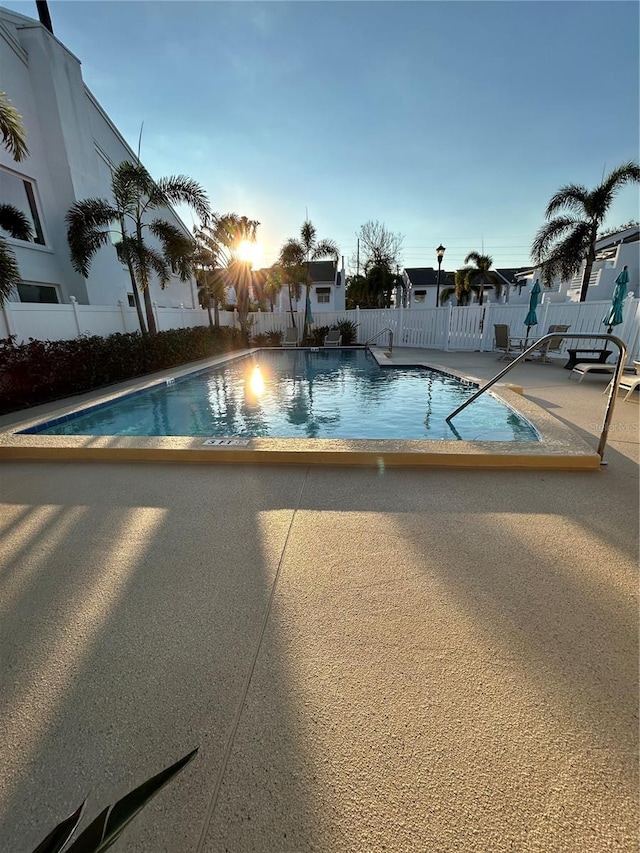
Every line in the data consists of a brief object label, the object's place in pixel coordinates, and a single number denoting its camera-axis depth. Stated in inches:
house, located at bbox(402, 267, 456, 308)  1486.2
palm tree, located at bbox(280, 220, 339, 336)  737.0
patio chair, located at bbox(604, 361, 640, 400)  222.7
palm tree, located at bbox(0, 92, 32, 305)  214.7
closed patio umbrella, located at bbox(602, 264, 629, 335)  316.5
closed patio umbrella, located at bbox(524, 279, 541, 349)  418.6
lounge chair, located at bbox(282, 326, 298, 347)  733.9
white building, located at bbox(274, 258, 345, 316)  1200.2
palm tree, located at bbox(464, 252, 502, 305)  1262.3
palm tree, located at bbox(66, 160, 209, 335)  369.4
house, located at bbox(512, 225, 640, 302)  609.5
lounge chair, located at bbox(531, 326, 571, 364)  415.5
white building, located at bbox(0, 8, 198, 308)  378.0
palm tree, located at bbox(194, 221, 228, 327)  633.6
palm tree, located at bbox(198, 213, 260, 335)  627.2
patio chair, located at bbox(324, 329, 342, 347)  687.3
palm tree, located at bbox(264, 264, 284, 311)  763.0
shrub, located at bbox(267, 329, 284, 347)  758.5
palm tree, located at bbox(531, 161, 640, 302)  492.4
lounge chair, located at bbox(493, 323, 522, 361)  428.9
